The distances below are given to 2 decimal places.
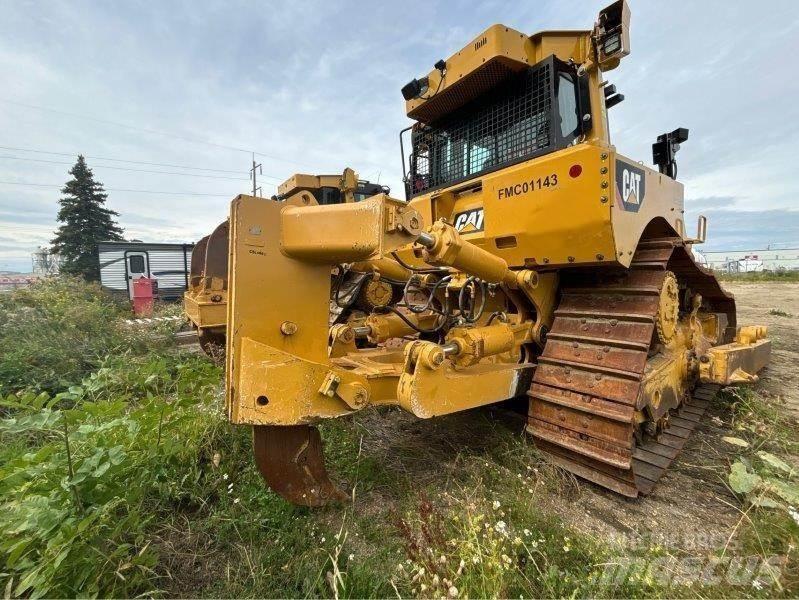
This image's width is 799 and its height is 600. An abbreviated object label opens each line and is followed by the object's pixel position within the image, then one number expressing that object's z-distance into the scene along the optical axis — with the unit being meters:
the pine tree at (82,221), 23.58
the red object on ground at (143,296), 10.71
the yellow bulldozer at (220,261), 4.47
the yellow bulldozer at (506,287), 1.81
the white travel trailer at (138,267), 13.45
